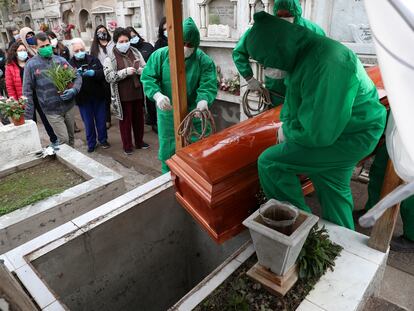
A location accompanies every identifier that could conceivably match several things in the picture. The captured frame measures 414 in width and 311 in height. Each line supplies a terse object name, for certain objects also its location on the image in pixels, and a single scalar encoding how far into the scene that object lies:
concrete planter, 1.66
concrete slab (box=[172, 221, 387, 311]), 1.75
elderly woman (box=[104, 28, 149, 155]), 4.86
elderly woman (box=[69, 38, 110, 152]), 5.09
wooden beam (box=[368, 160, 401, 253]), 1.91
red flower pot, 4.46
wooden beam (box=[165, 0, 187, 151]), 2.44
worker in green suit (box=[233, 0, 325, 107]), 3.42
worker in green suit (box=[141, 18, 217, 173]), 3.58
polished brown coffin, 2.21
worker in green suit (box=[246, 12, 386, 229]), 1.65
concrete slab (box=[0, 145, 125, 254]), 3.08
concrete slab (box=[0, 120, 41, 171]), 4.30
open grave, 1.89
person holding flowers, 4.56
